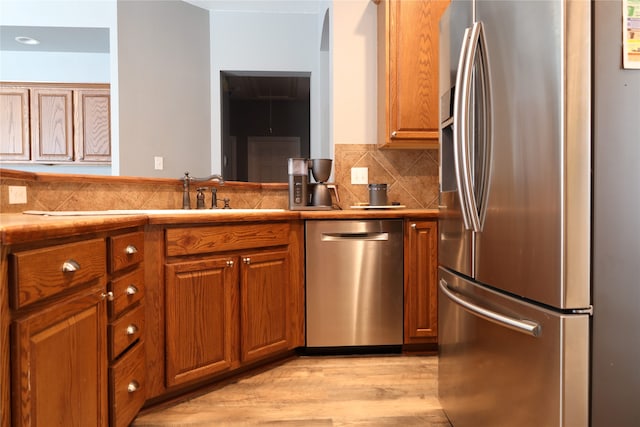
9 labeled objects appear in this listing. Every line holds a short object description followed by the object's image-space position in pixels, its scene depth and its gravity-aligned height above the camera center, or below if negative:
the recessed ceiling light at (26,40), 4.09 +1.59
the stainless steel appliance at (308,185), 2.66 +0.10
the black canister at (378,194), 2.76 +0.04
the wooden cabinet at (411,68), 2.62 +0.84
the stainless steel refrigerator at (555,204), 0.97 -0.01
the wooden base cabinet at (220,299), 1.81 -0.48
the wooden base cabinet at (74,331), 0.92 -0.36
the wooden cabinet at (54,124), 4.29 +0.81
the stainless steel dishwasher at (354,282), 2.44 -0.48
